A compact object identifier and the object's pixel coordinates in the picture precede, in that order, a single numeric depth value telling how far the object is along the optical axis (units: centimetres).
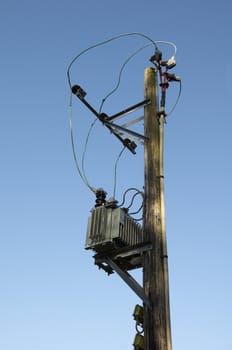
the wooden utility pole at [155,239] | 437
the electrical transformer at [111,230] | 505
